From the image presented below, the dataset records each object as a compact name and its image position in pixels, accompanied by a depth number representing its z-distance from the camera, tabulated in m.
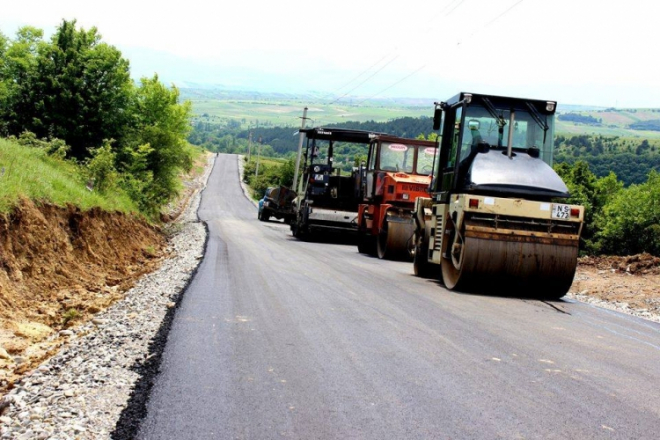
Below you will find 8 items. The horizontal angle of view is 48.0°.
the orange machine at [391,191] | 20.73
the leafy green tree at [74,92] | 34.38
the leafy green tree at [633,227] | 48.75
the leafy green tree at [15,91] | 34.09
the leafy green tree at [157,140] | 35.75
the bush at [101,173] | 24.06
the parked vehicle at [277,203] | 48.03
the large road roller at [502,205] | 11.93
